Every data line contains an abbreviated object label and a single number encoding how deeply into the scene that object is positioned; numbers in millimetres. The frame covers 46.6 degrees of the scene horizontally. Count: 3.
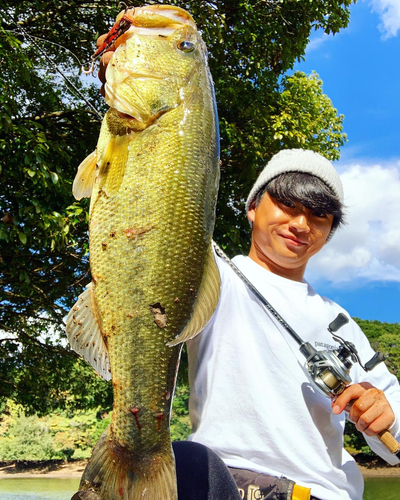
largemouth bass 498
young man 634
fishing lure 639
